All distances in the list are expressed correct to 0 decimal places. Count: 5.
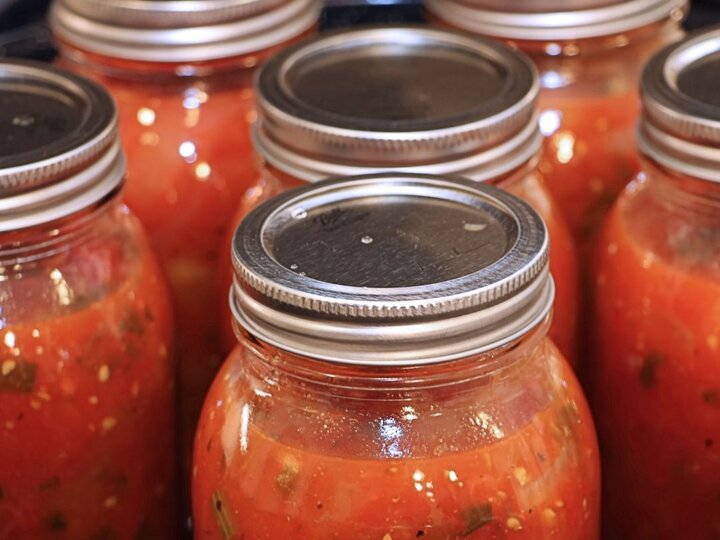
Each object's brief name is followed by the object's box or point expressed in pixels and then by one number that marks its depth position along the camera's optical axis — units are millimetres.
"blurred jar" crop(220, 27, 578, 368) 365
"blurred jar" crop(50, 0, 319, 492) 417
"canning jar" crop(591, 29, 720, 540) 357
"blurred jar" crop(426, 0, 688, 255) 424
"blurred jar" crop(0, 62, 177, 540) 348
